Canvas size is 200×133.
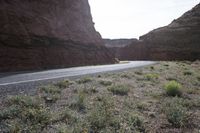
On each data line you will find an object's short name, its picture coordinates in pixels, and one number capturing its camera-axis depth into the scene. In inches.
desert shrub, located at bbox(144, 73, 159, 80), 618.2
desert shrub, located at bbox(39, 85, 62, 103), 311.3
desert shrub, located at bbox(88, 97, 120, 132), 230.5
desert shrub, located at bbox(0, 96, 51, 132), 205.9
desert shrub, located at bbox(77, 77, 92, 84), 501.4
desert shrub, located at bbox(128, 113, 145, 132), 240.8
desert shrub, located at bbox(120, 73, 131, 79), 651.3
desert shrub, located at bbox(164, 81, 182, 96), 404.6
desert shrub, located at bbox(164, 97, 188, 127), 262.1
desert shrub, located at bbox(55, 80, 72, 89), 426.5
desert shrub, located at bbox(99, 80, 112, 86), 485.5
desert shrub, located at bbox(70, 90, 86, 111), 286.8
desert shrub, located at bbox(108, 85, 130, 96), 398.3
